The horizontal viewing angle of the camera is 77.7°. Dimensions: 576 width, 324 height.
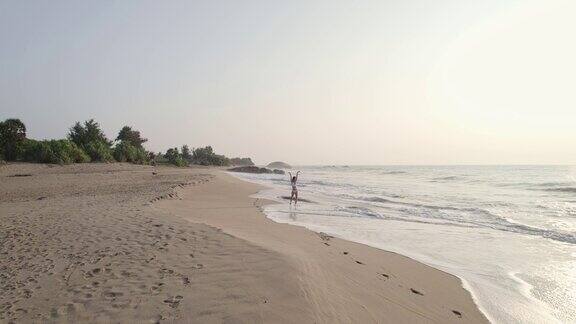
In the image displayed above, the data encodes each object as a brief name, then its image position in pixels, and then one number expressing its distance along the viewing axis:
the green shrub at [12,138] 31.05
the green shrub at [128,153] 47.62
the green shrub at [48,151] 32.44
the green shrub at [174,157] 60.66
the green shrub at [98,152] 40.62
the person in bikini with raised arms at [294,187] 19.18
